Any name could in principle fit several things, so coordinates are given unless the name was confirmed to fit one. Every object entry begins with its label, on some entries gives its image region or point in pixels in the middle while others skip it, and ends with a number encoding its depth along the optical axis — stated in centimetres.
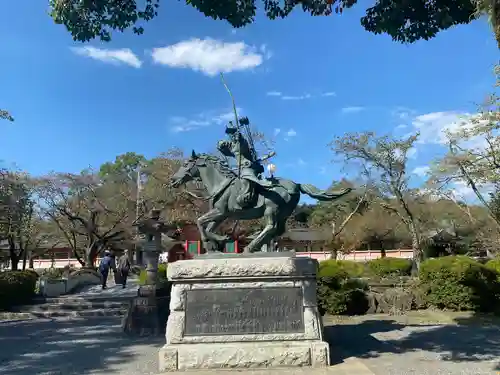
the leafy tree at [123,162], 5453
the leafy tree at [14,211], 1947
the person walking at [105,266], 2223
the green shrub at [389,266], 2659
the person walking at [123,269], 2267
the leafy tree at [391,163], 3008
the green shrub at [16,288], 1734
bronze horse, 764
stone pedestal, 619
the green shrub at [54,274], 2433
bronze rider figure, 761
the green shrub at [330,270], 1427
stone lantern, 1107
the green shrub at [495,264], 1729
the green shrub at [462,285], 1376
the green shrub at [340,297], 1407
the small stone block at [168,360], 618
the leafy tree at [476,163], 1849
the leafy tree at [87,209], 3238
